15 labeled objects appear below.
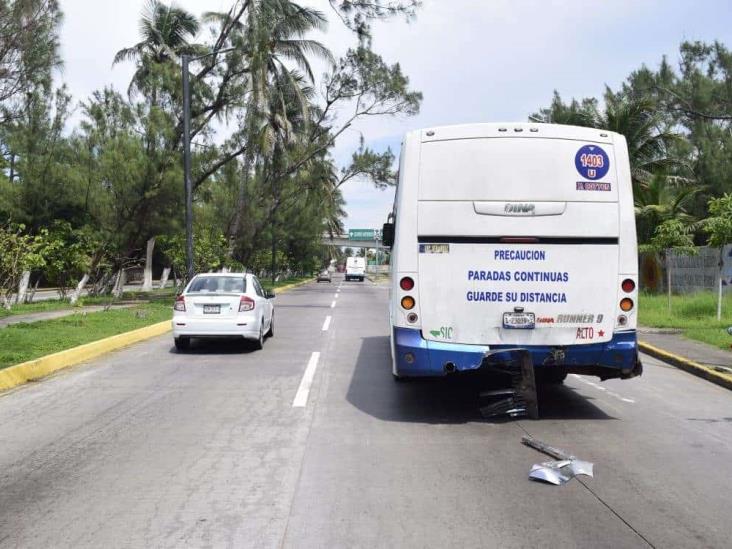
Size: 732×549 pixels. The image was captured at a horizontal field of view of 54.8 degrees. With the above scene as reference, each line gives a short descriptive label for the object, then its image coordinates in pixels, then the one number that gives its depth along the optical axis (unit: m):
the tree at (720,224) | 15.41
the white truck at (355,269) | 76.75
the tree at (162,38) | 28.00
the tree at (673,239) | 19.09
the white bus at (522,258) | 7.39
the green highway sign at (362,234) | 106.94
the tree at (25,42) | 10.43
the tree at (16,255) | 20.56
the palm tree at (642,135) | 27.44
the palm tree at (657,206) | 25.12
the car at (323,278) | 73.38
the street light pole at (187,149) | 21.53
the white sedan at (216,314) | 13.26
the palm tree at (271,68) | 27.44
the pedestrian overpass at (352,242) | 104.44
